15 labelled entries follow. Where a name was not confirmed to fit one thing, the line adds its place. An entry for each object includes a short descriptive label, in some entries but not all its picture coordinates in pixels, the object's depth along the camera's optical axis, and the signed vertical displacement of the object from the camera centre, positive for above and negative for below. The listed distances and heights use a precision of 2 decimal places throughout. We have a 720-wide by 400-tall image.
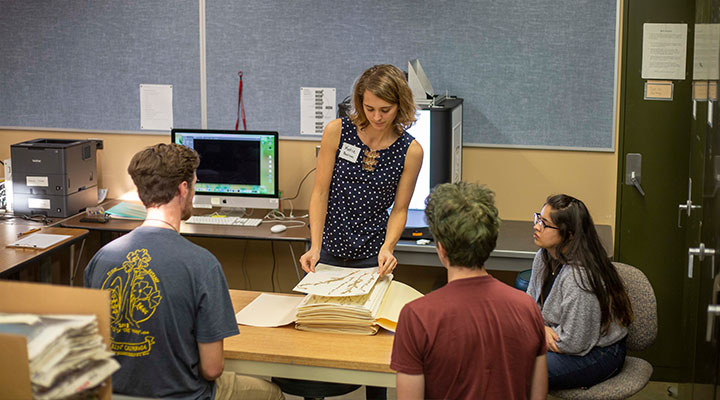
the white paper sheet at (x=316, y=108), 3.76 +0.09
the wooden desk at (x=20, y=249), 2.90 -0.51
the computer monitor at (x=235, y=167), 3.63 -0.20
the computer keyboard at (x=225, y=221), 3.57 -0.45
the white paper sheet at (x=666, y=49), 3.30 +0.35
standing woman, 2.46 -0.19
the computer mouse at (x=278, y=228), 3.43 -0.46
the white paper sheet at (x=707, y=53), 2.11 +0.24
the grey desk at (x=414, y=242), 3.21 -0.49
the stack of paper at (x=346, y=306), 2.02 -0.49
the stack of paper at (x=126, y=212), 3.64 -0.42
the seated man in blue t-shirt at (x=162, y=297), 1.68 -0.38
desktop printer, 3.59 -0.25
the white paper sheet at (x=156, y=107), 3.92 +0.10
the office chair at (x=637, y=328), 2.32 -0.63
